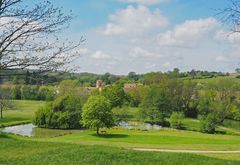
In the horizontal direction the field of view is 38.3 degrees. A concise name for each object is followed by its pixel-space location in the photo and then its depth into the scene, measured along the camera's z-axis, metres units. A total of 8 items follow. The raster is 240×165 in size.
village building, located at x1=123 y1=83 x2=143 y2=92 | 98.17
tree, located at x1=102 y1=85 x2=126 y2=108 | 80.72
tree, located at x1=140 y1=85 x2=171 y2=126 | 68.47
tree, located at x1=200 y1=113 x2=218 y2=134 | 56.41
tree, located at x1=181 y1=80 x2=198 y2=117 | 79.06
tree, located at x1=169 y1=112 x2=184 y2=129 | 61.32
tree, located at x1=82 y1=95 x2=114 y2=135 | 47.43
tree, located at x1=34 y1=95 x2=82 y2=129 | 57.94
